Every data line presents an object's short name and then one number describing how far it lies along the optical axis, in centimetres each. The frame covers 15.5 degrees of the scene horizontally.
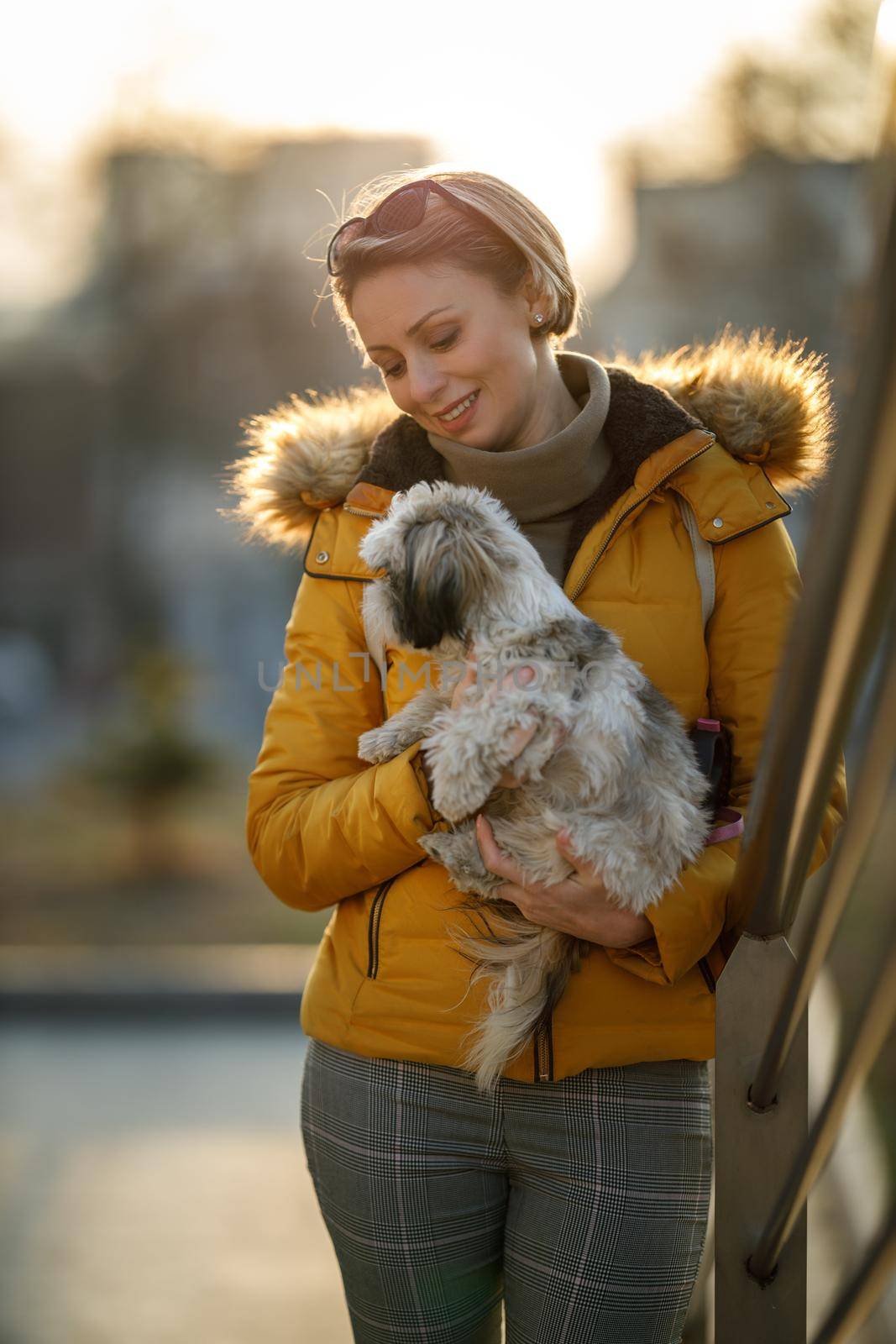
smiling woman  301
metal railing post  231
